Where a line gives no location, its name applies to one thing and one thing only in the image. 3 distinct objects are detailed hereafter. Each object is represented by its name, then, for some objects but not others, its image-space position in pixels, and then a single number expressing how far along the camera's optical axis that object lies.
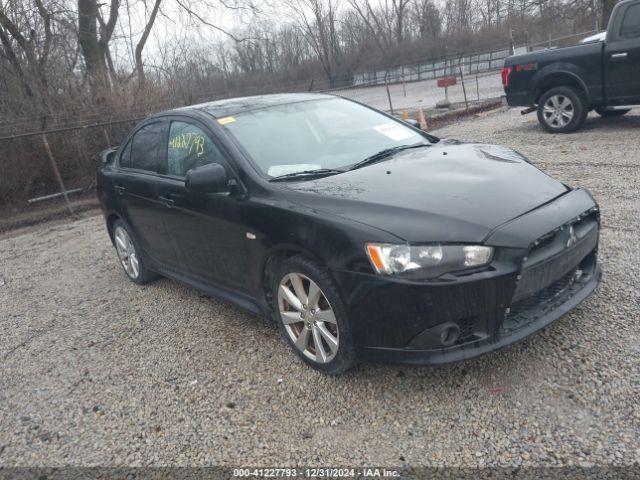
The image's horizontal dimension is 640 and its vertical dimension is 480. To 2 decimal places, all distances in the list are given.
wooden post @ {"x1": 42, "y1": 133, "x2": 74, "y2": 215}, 9.46
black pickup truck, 8.39
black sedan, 2.71
